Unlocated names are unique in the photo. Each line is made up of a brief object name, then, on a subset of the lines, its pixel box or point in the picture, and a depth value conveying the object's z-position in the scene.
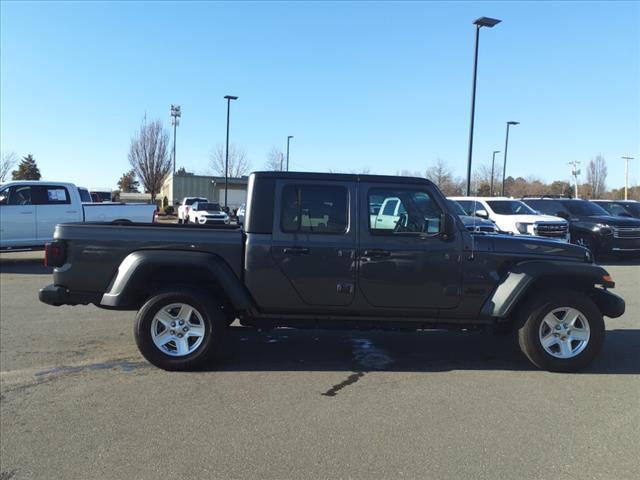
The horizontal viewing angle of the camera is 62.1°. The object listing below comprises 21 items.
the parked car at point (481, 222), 13.57
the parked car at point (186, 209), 33.83
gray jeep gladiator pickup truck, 5.27
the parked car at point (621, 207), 20.42
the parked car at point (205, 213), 28.69
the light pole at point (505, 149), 39.88
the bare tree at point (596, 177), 77.38
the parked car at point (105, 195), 39.16
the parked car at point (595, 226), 15.73
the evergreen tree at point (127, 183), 109.49
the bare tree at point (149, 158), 47.53
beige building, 60.38
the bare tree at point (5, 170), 49.66
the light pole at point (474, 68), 18.59
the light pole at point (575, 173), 49.33
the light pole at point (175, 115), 48.28
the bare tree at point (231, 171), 54.56
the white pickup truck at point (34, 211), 13.55
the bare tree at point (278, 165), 50.79
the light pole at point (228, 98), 36.50
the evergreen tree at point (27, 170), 73.81
